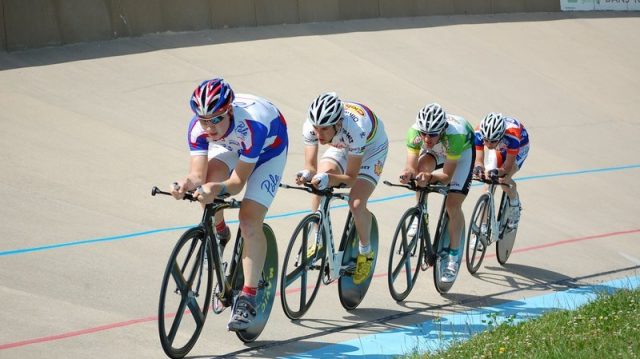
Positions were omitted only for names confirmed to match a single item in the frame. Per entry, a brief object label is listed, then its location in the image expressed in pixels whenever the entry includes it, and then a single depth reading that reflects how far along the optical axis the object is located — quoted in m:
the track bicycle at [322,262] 11.95
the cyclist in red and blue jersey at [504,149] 15.61
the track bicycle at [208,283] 9.87
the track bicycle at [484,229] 15.85
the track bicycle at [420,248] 13.70
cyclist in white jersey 11.63
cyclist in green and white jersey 13.39
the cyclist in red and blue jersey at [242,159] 9.91
